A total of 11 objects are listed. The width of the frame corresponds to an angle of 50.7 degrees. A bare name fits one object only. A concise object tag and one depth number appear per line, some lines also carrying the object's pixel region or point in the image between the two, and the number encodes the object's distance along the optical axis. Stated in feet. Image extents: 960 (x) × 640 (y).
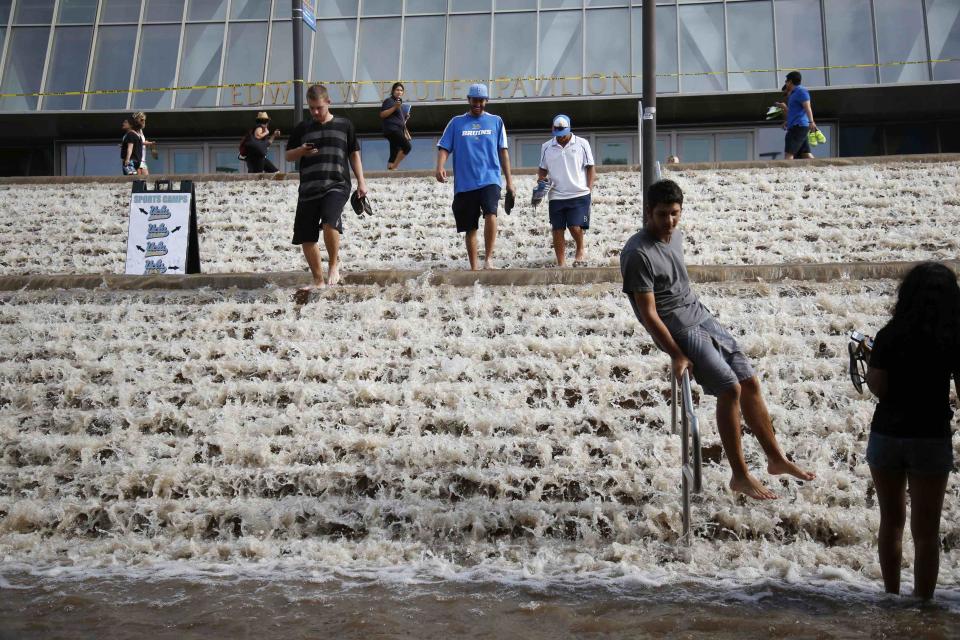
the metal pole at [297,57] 53.31
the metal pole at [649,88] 37.47
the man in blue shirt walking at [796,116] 46.70
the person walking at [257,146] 53.21
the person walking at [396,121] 50.60
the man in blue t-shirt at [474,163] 29.27
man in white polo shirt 31.99
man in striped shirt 26.71
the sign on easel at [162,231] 34.50
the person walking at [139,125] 53.21
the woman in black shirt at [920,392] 13.14
